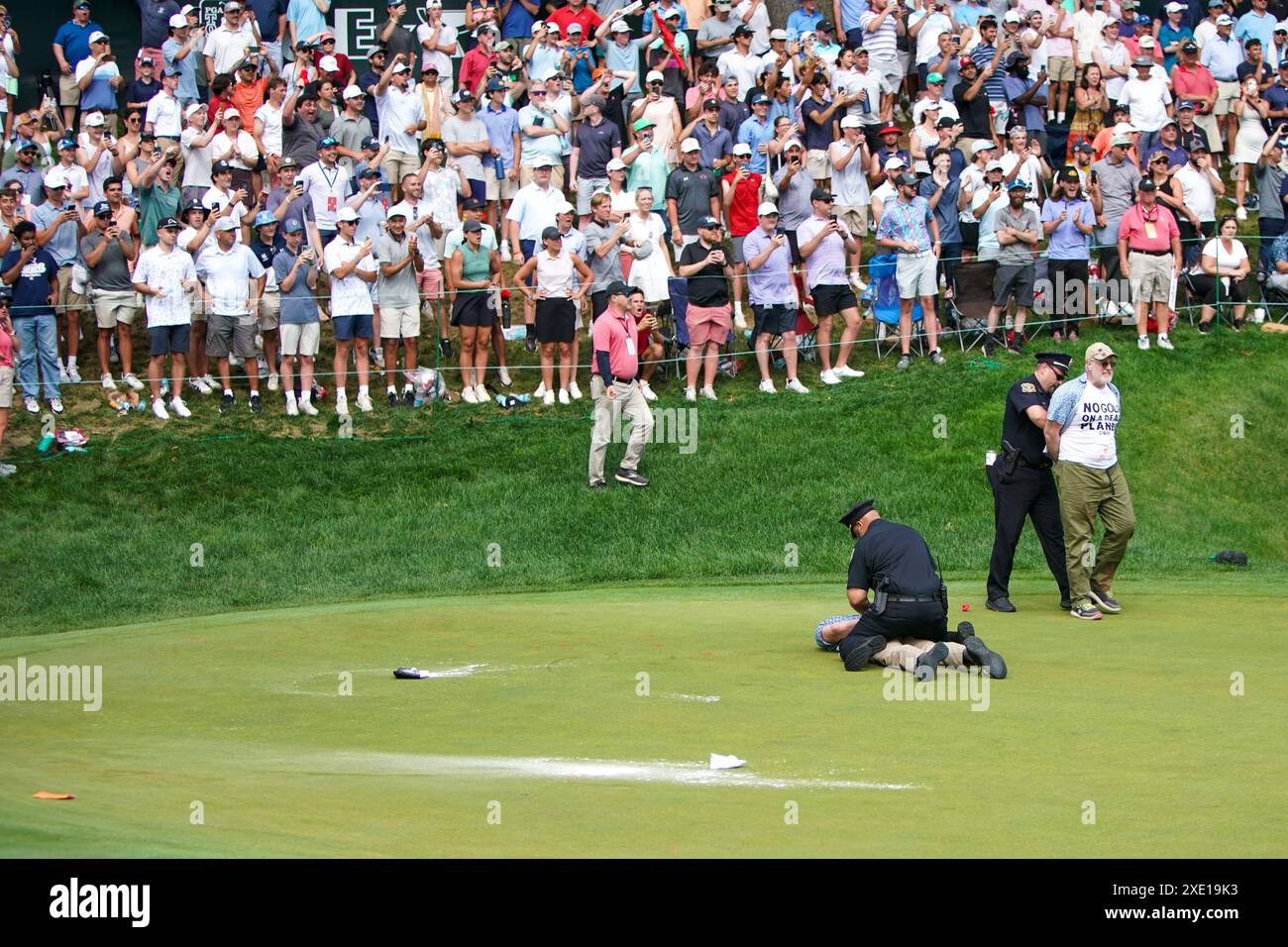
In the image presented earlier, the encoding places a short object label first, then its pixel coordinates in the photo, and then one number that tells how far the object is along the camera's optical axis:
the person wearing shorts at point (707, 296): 23.61
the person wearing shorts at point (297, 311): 23.19
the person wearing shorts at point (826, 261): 24.19
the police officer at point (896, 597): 12.69
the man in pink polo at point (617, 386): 21.30
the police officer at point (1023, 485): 15.95
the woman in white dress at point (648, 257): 24.39
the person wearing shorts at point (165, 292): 22.91
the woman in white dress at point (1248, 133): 29.78
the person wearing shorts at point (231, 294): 23.22
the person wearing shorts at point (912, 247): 24.69
